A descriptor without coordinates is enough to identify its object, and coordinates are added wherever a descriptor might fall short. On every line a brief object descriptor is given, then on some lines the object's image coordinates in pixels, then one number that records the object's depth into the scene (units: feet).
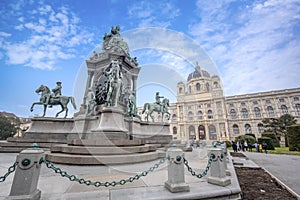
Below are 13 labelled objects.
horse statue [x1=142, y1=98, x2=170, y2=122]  55.16
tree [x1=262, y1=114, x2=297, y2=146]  159.22
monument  22.20
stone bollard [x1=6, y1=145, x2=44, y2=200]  9.14
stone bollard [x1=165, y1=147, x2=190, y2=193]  11.25
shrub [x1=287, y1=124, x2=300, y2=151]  75.10
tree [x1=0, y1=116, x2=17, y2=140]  119.24
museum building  216.74
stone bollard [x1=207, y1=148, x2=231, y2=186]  12.95
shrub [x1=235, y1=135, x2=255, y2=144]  107.96
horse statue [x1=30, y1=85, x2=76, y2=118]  43.37
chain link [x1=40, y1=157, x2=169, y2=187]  10.55
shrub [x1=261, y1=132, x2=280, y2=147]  109.91
